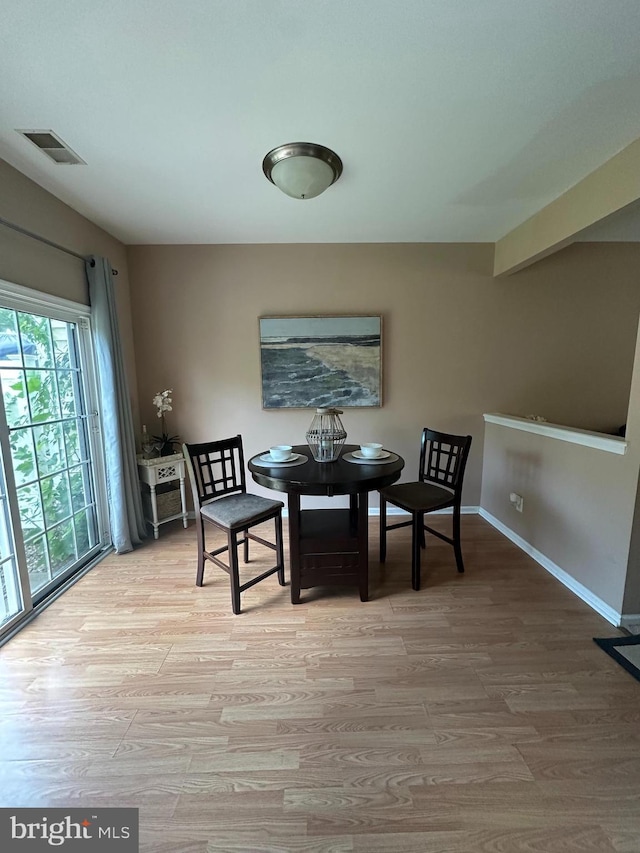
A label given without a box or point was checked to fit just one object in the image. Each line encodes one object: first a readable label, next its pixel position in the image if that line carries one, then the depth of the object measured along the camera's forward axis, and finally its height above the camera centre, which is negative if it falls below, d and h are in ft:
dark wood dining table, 6.23 -3.16
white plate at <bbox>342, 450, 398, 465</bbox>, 6.98 -1.75
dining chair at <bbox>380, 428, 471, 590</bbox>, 7.06 -2.66
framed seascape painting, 10.06 +0.45
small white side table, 9.27 -2.62
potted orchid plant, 9.87 -1.09
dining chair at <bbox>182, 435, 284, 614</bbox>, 6.46 -2.72
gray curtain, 8.12 -0.85
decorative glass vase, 7.22 -1.41
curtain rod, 5.94 +2.74
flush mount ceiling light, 5.67 +3.57
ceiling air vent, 5.33 +3.84
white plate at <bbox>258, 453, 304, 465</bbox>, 6.97 -1.72
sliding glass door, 6.23 -1.55
